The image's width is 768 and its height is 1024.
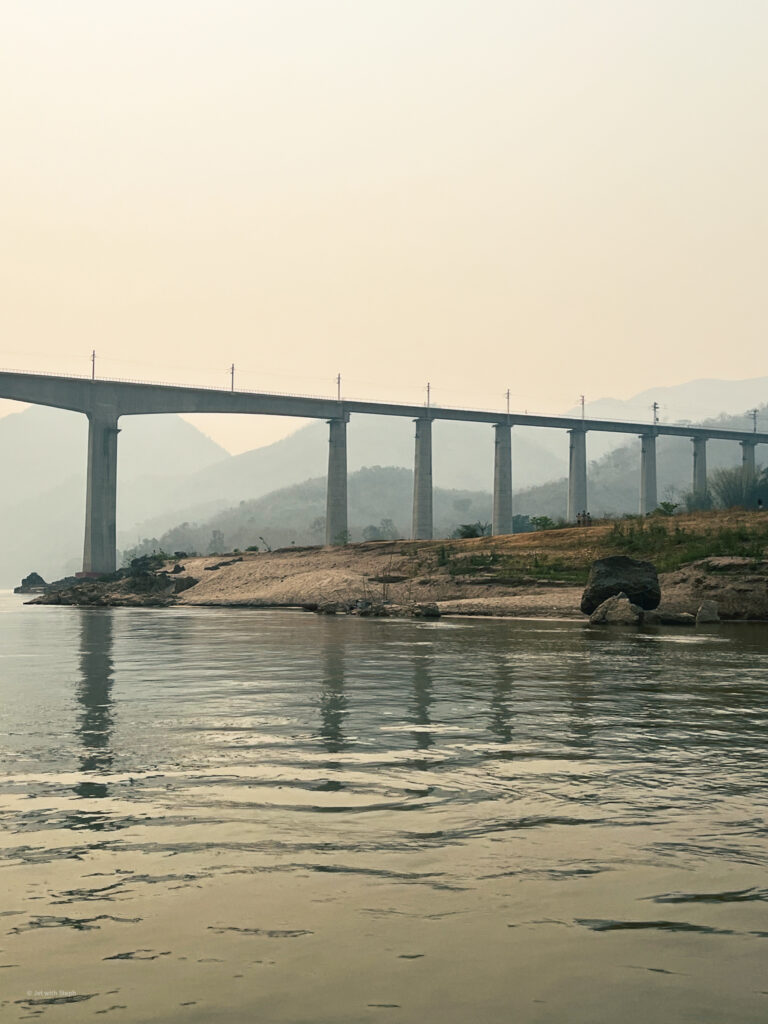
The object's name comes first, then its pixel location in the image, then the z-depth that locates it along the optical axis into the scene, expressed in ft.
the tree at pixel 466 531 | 271.45
